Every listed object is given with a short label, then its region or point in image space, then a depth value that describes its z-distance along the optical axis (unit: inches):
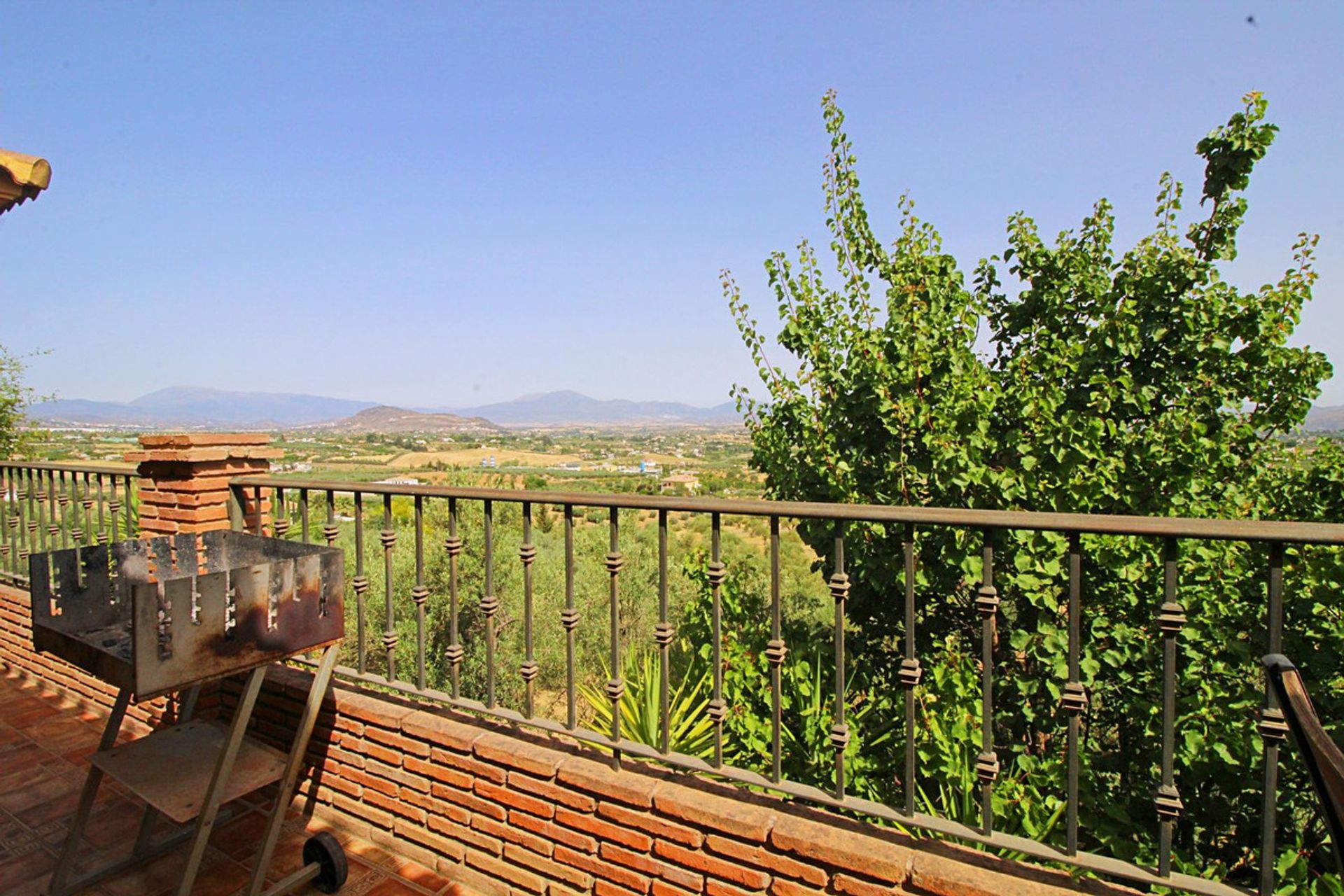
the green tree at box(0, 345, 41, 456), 326.3
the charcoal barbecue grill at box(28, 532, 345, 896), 67.2
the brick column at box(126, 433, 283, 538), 116.2
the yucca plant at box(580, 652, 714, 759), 125.5
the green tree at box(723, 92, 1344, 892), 135.7
